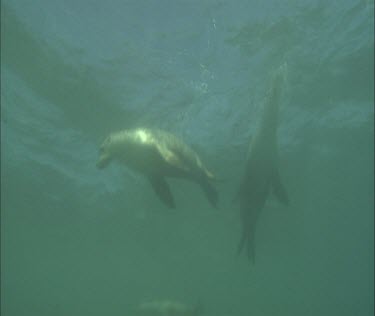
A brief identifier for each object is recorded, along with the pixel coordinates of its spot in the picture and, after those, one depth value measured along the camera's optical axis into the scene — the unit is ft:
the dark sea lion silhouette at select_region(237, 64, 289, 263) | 25.72
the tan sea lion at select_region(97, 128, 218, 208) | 23.66
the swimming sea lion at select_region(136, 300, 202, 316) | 47.70
